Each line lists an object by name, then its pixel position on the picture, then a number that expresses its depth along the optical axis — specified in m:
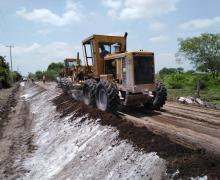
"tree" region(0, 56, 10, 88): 34.60
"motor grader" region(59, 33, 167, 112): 7.29
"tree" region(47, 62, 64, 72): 82.87
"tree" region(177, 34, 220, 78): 26.26
